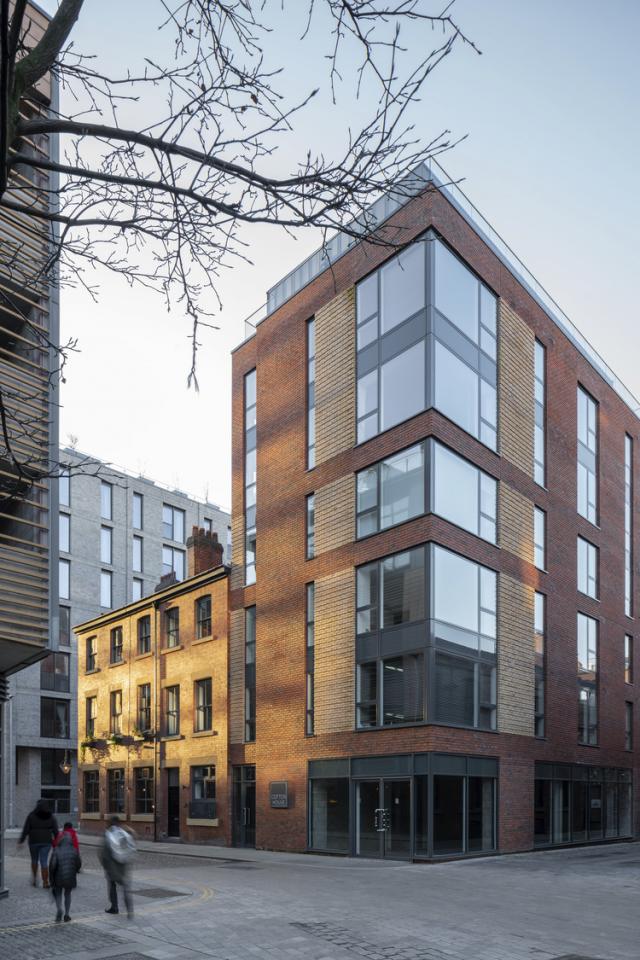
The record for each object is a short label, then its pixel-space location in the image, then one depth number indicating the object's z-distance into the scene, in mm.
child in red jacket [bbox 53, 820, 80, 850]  13547
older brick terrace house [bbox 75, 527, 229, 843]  31766
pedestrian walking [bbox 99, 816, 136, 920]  13289
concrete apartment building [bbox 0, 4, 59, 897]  15125
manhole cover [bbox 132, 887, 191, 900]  16516
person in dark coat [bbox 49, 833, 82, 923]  13109
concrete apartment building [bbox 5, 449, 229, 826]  47125
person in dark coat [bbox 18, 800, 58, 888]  17266
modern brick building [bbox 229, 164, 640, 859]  23984
